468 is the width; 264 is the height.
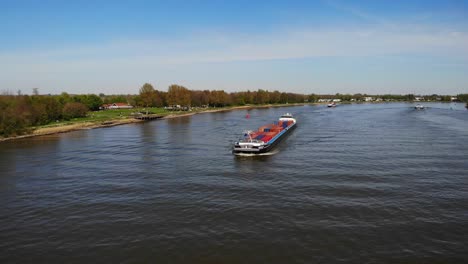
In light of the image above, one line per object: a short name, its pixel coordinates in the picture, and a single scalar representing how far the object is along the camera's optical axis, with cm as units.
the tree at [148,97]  17938
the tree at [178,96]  18500
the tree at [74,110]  11357
